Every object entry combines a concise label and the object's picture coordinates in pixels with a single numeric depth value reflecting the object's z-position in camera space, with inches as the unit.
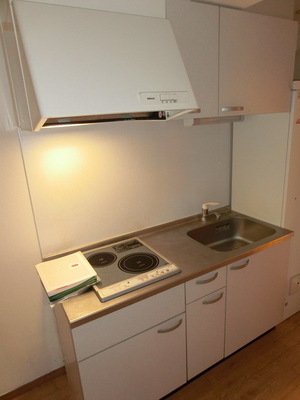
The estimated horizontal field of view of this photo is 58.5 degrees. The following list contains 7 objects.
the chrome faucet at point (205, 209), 77.6
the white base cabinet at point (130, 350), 46.9
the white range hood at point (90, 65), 35.2
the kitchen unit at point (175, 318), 47.3
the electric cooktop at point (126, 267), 49.7
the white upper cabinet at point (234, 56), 52.6
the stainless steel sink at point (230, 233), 77.2
